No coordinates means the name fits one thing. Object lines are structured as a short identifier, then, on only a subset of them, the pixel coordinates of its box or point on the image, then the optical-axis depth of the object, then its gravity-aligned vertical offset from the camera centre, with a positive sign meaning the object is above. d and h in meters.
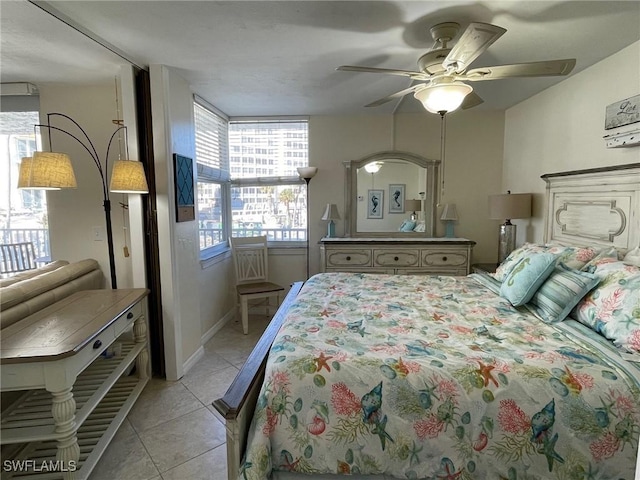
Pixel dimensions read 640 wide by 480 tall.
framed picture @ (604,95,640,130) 2.13 +0.63
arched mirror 4.10 +0.20
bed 1.26 -0.76
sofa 1.62 -0.41
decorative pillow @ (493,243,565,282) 2.33 -0.34
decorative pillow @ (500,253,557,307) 2.00 -0.42
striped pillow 1.80 -0.47
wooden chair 3.96 -0.63
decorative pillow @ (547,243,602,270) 2.15 -0.32
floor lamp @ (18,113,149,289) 1.63 +0.23
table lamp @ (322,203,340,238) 4.03 -0.05
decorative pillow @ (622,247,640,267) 2.06 -0.32
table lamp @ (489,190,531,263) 3.32 -0.04
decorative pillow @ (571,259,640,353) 1.48 -0.49
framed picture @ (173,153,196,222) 2.67 +0.20
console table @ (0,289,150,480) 1.48 -0.90
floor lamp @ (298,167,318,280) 3.99 +0.45
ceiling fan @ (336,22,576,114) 1.75 +0.76
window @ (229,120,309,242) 4.23 +0.40
